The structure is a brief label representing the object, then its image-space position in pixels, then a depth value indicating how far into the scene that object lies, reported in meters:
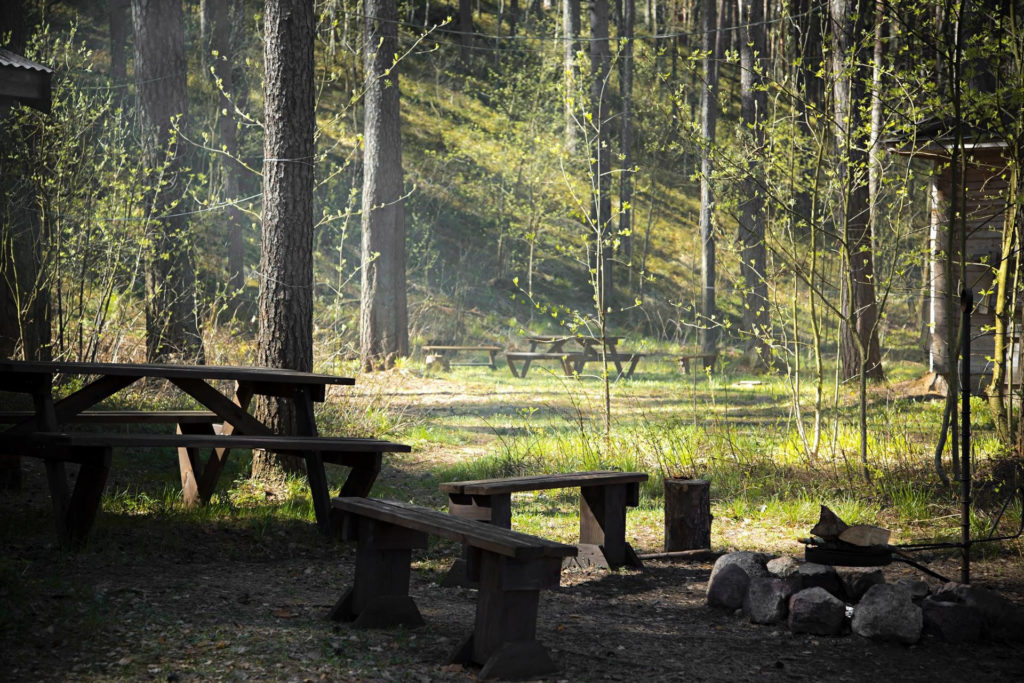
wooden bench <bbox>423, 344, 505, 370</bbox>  19.85
